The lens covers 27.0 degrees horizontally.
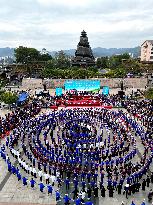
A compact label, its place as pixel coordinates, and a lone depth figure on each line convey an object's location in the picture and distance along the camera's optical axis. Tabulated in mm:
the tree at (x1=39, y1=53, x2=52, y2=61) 101688
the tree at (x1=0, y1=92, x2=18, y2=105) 43672
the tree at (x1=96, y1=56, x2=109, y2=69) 99188
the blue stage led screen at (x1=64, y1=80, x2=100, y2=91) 54281
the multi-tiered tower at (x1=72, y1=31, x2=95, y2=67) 79000
